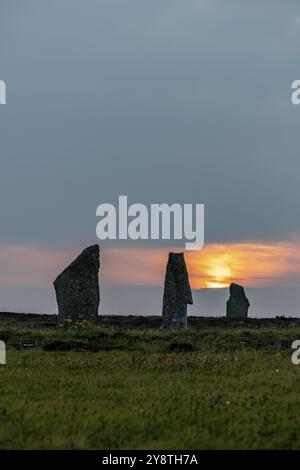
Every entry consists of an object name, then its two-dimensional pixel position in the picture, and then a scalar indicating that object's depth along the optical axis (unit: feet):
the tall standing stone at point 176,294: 135.54
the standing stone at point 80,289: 124.57
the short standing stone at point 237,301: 216.13
